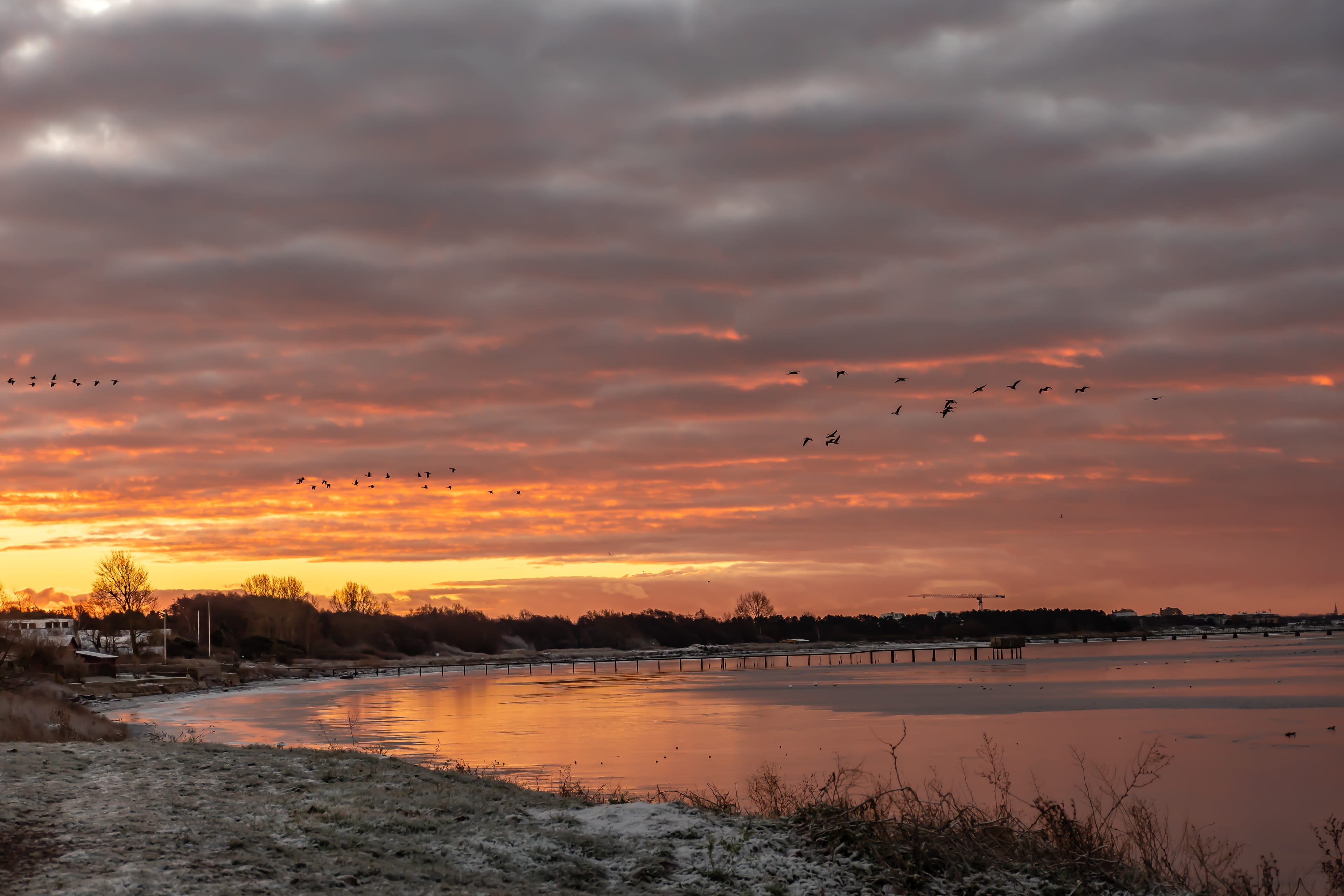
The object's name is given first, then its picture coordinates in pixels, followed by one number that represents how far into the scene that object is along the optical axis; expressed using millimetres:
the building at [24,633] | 106625
